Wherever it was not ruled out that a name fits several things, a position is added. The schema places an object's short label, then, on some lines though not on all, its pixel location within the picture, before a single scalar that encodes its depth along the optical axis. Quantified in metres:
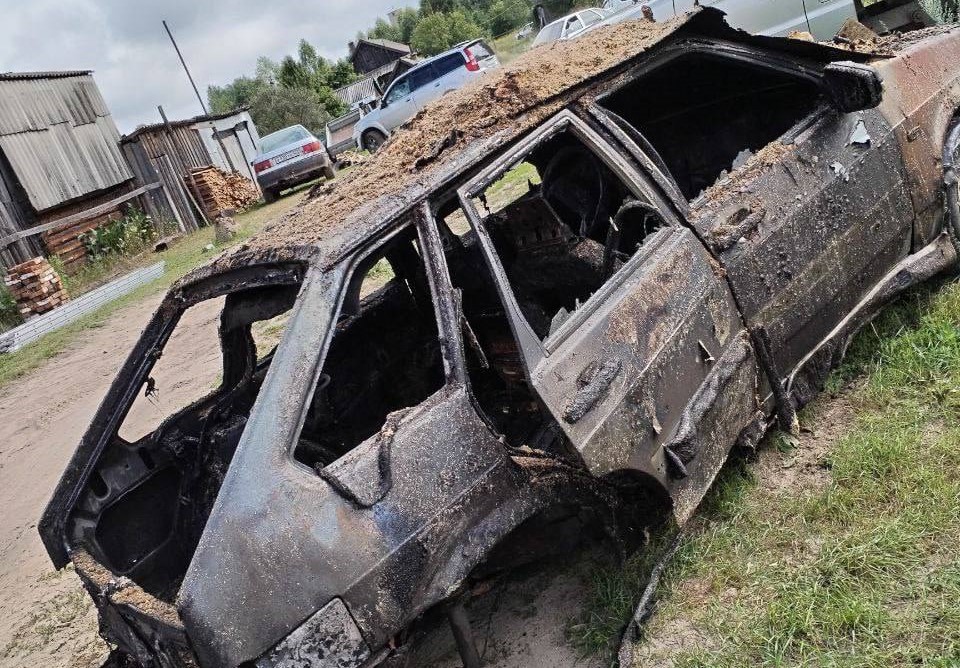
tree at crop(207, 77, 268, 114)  81.51
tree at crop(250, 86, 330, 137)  38.94
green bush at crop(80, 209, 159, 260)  16.47
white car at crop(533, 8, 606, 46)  14.09
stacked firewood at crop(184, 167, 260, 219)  19.39
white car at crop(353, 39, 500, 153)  16.75
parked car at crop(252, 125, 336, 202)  17.50
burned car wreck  2.02
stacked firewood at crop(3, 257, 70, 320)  12.92
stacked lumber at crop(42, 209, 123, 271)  15.63
